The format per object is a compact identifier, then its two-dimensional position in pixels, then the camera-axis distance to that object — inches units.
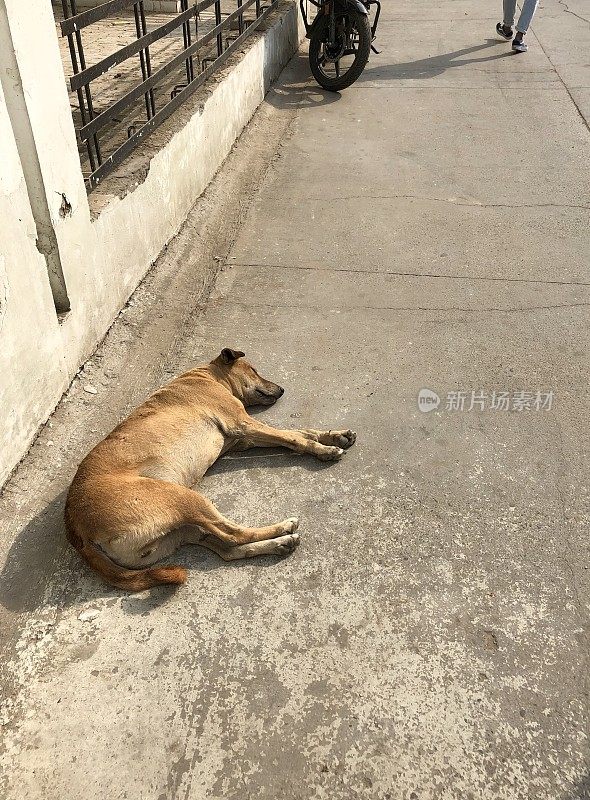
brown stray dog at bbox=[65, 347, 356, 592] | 110.3
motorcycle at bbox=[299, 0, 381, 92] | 335.6
